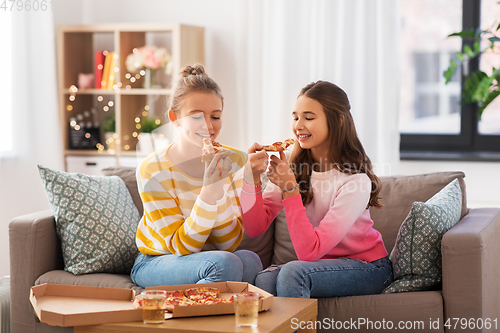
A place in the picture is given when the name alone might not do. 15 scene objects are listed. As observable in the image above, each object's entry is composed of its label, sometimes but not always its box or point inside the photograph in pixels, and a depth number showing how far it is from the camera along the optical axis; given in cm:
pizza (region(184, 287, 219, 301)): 330
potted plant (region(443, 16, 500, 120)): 466
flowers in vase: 498
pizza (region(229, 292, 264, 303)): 321
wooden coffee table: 316
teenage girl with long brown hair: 357
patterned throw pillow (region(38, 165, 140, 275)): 382
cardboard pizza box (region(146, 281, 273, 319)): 322
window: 486
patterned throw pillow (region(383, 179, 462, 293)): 365
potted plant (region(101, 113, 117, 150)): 509
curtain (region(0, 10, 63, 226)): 479
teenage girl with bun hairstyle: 356
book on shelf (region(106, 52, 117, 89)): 504
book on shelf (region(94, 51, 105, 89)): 508
